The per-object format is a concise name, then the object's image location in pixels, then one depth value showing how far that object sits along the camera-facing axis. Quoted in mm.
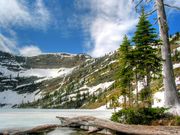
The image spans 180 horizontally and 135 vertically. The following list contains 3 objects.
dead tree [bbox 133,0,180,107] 10718
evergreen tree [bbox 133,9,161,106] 19411
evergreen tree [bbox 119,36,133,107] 27763
